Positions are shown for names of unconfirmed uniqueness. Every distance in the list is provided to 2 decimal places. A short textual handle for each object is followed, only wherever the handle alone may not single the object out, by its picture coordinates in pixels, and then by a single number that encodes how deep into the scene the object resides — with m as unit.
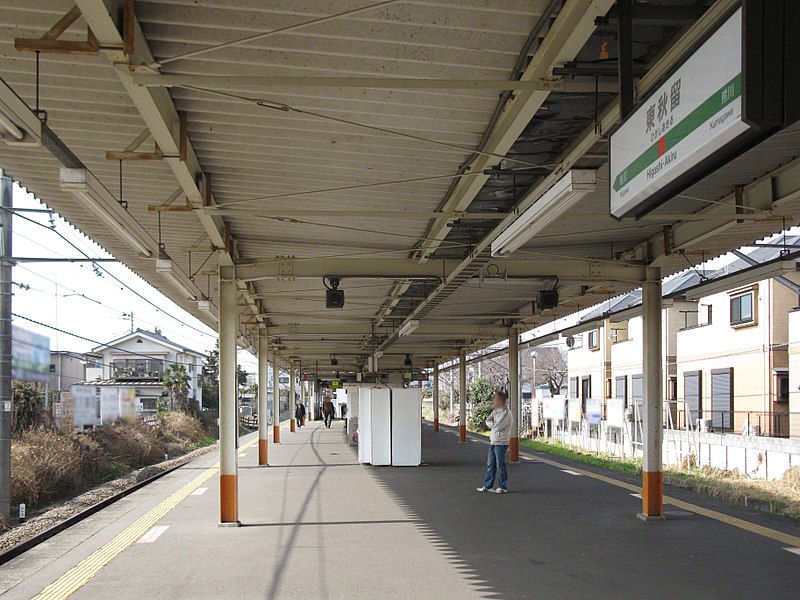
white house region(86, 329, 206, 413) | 52.17
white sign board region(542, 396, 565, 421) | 33.53
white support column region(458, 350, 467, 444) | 28.72
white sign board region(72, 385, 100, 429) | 22.92
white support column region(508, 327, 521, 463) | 20.65
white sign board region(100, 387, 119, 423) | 26.75
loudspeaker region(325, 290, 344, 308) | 12.30
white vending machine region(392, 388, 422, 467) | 19.05
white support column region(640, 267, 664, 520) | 11.23
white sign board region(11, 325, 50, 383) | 15.04
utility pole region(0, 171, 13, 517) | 13.77
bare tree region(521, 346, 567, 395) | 82.76
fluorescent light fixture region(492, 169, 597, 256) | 5.74
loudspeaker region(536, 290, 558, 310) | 13.26
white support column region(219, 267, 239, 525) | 11.07
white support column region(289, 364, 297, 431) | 41.37
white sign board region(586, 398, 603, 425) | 32.66
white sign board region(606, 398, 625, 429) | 25.53
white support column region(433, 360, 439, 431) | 38.65
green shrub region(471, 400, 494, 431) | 43.88
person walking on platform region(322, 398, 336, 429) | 42.67
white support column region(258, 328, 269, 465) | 20.31
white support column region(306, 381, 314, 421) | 57.29
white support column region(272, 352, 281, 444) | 27.68
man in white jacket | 14.02
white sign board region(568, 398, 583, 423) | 32.28
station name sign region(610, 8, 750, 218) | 3.44
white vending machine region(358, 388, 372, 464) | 19.30
